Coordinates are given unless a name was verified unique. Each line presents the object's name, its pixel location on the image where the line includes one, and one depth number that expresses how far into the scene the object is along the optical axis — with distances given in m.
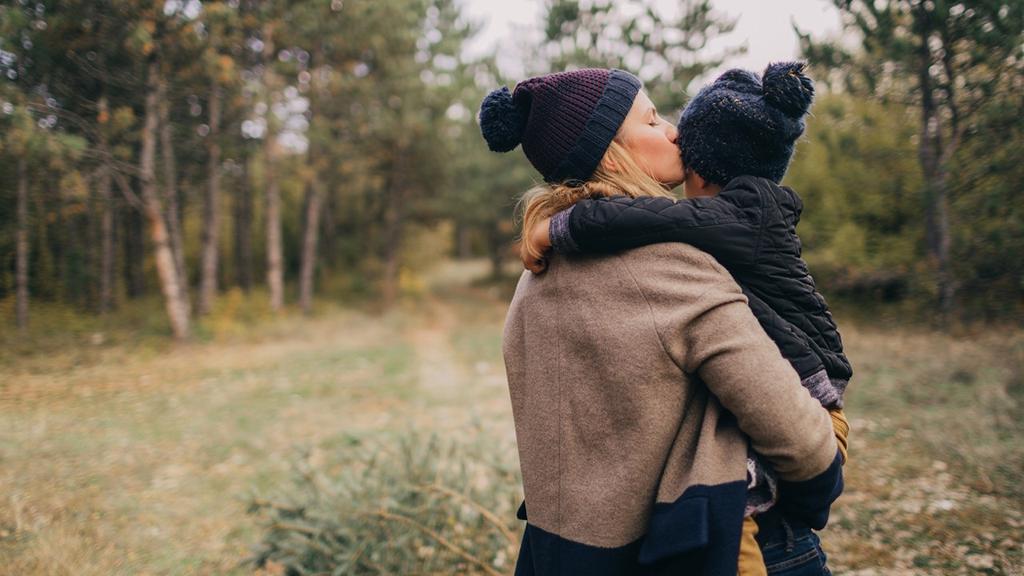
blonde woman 1.17
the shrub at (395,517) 3.06
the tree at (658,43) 11.52
